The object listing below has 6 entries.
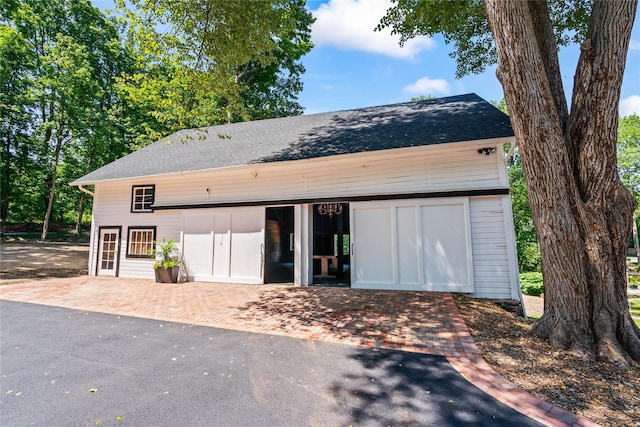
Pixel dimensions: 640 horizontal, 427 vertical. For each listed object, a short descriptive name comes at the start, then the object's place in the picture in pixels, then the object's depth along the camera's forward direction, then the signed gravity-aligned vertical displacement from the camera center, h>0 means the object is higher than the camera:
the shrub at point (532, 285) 15.68 -2.42
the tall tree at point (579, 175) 3.69 +0.88
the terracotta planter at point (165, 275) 9.27 -1.07
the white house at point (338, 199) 6.79 +1.23
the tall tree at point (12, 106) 15.78 +7.82
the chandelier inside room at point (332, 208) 11.70 +1.35
